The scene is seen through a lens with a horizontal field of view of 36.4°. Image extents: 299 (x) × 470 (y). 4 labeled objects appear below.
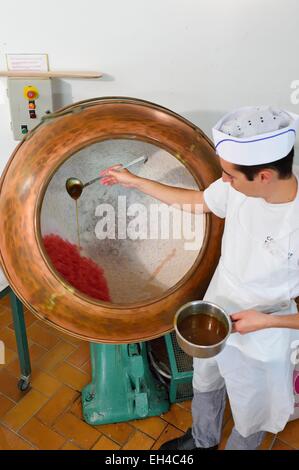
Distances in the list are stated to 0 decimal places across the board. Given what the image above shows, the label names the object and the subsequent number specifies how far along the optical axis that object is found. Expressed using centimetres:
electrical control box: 145
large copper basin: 110
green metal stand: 161
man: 98
